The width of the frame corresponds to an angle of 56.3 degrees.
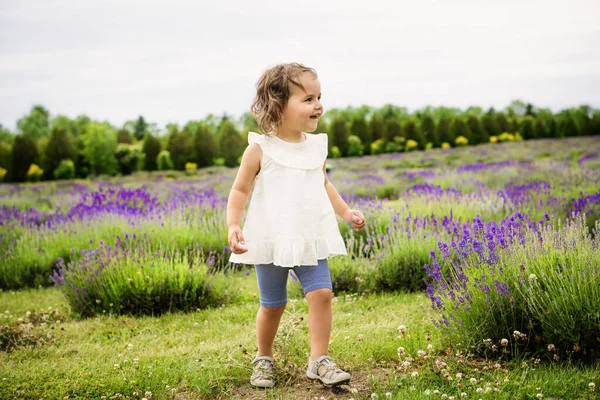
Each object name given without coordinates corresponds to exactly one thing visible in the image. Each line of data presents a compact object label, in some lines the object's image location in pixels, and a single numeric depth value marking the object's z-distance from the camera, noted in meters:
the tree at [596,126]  40.06
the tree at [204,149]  30.89
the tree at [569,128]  41.78
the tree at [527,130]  44.91
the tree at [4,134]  52.23
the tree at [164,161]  31.34
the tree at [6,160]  28.92
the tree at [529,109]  68.68
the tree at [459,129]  40.84
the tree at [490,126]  43.69
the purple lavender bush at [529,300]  2.83
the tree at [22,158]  28.98
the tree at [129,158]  32.31
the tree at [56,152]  29.33
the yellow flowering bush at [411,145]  38.12
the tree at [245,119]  57.03
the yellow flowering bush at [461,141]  39.94
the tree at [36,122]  56.41
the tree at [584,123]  40.50
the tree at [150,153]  31.70
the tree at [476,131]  41.53
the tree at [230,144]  30.45
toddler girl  2.80
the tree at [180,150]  30.80
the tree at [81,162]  30.93
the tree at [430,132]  39.78
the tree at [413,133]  39.19
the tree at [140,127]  54.96
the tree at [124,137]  36.28
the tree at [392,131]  38.72
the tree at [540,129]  44.91
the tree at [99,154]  31.45
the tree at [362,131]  38.22
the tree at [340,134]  35.50
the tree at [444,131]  40.53
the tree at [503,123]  44.91
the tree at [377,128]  38.81
